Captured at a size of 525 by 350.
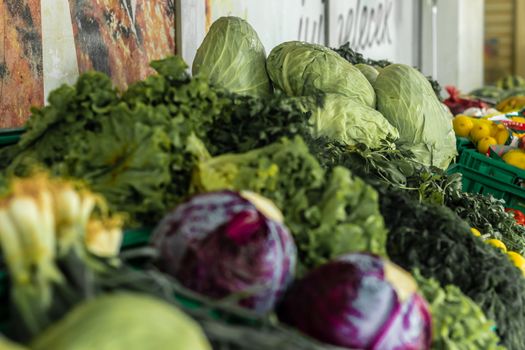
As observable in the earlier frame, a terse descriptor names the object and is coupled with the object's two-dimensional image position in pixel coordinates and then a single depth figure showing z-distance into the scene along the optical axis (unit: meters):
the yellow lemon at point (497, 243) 3.31
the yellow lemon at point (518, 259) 3.27
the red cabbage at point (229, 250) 1.69
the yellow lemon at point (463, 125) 5.70
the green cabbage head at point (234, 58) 3.98
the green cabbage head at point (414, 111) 4.51
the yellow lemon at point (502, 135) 5.37
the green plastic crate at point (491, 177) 4.77
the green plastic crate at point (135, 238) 1.93
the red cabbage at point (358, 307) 1.66
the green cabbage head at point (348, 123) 3.83
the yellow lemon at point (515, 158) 4.97
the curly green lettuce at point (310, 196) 2.03
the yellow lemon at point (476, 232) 3.32
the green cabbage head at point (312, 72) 4.11
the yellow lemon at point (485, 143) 5.28
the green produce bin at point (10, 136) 2.75
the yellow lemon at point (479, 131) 5.45
